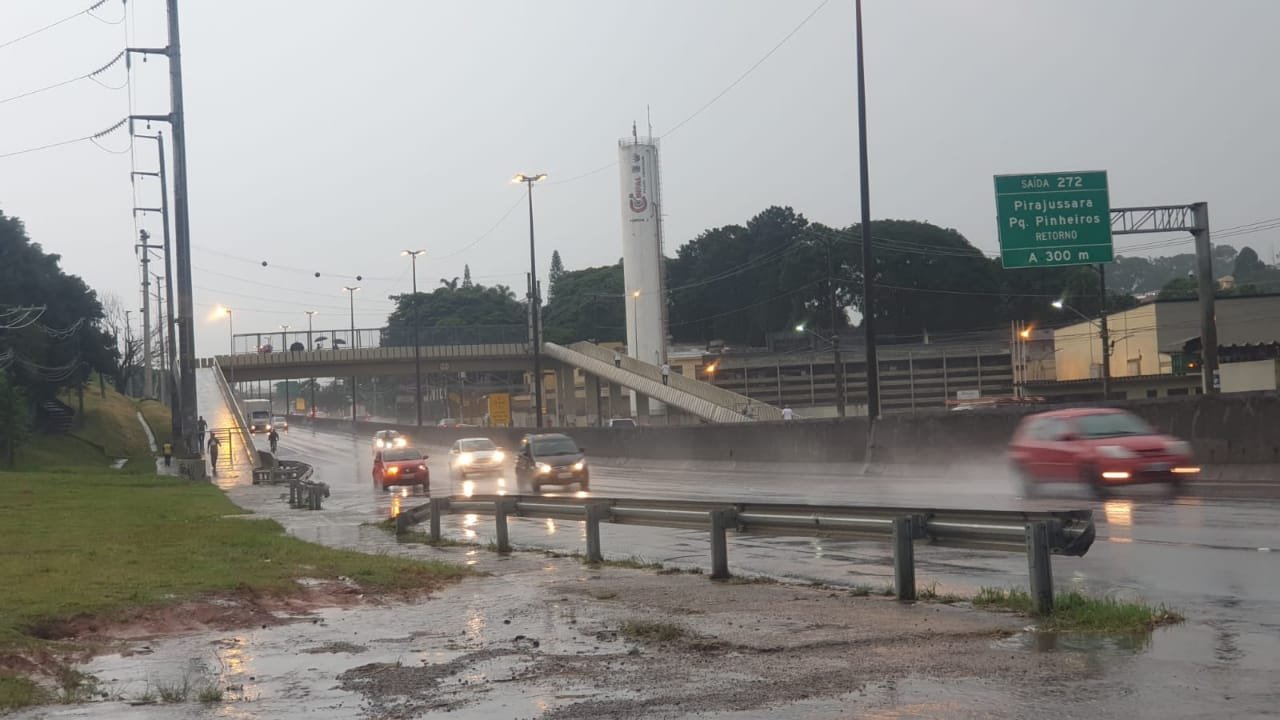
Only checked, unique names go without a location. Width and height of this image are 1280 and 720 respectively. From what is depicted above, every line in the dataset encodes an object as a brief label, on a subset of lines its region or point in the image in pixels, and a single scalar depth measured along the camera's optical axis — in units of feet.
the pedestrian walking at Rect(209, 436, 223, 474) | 198.08
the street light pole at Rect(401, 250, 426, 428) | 310.20
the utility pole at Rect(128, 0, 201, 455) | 149.69
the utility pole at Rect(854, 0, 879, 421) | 113.19
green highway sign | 110.22
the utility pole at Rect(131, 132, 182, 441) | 204.64
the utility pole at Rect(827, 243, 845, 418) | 194.52
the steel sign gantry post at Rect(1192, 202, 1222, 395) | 108.78
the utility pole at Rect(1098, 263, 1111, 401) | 179.42
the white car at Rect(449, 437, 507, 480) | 160.76
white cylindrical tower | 385.09
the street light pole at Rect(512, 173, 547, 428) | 225.56
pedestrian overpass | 313.94
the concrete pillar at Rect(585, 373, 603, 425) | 386.73
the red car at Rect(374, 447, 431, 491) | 138.82
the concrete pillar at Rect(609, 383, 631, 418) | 364.95
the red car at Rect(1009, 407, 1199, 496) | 73.56
